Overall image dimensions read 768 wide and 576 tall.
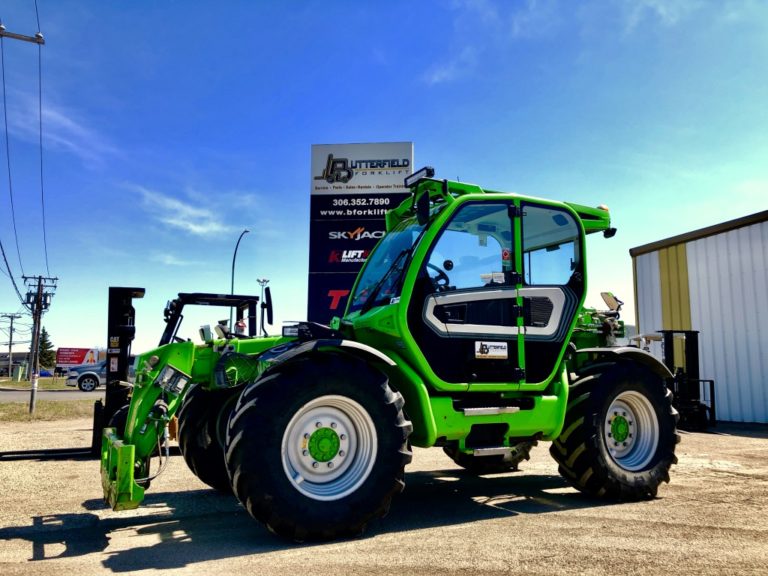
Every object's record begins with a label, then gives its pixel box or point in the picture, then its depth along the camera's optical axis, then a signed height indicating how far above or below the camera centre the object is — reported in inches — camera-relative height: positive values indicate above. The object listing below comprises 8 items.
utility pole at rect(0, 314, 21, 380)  2738.7 +94.9
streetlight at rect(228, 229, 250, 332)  1086.9 +160.4
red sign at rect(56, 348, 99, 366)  2819.9 +0.9
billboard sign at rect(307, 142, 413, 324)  656.4 +167.2
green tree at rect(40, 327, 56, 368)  3611.7 +13.9
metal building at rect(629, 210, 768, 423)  602.5 +55.5
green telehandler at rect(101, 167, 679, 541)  178.9 -10.2
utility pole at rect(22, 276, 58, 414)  1085.0 +130.9
